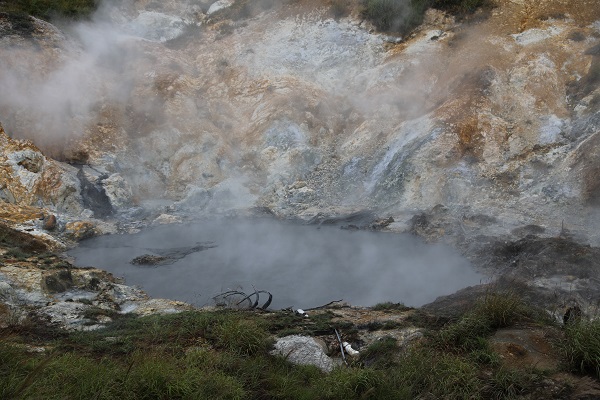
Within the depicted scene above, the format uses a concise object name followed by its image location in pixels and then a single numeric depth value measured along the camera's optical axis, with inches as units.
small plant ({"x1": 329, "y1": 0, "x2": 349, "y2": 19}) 808.9
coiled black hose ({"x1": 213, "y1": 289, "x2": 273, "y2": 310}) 323.6
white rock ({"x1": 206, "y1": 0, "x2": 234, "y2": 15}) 916.9
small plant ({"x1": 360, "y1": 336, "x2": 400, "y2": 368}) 219.5
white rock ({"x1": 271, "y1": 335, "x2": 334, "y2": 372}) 218.7
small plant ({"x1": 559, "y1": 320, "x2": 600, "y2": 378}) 179.2
